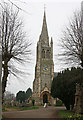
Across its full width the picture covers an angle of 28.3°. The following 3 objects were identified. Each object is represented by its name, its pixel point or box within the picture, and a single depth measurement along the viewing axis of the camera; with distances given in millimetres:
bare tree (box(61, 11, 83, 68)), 14109
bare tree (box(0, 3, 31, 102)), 12930
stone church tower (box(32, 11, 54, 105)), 47562
